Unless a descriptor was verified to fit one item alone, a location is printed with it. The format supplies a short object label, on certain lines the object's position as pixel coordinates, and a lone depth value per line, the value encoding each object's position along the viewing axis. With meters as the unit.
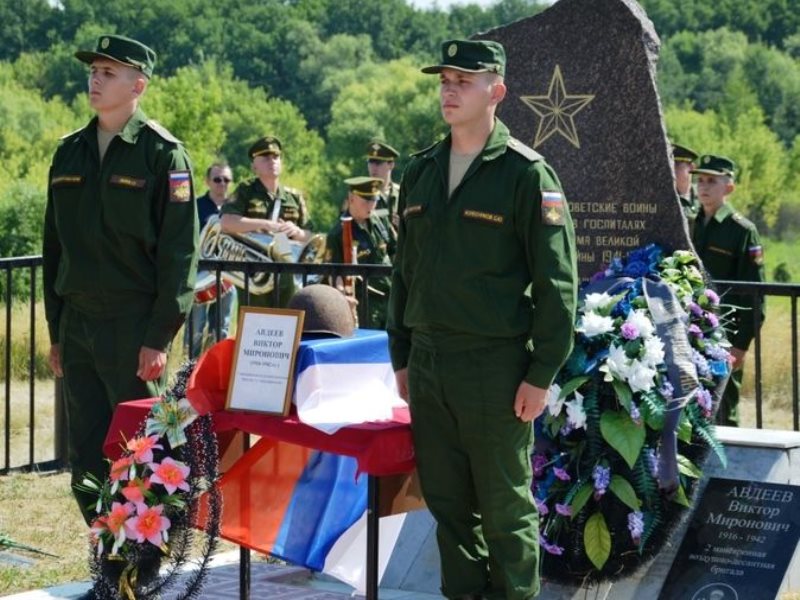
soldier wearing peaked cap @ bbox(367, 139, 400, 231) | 13.71
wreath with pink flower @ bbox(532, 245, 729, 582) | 5.45
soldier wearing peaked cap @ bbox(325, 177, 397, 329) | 11.26
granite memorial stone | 6.12
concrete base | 5.73
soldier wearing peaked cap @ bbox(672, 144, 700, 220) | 11.82
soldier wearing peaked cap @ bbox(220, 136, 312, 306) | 12.06
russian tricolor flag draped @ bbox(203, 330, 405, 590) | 5.54
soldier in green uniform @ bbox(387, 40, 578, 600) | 4.70
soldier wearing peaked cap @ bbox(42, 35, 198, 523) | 5.79
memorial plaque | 5.59
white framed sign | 5.06
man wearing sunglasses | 12.43
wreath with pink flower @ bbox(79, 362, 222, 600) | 5.15
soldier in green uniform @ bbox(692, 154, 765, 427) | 9.01
